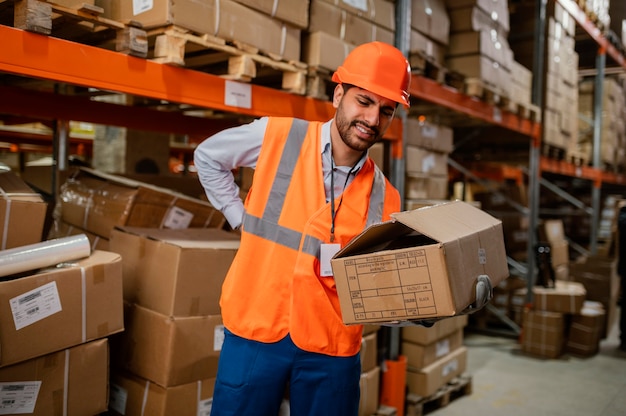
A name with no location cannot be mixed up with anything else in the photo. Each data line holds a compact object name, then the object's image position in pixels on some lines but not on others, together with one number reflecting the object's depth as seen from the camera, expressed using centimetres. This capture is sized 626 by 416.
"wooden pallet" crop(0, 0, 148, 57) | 214
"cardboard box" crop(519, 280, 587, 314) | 601
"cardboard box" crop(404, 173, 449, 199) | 445
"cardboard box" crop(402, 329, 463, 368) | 438
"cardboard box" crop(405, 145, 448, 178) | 439
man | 215
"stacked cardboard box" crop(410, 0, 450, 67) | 436
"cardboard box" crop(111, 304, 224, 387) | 265
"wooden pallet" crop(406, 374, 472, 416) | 427
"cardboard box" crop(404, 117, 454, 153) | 437
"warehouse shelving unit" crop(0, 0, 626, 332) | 219
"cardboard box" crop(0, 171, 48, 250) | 231
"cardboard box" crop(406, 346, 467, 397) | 437
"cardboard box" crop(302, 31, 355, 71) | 334
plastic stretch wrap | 217
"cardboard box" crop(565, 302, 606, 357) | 609
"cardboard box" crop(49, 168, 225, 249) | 320
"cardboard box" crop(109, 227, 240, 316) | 266
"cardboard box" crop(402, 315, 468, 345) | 433
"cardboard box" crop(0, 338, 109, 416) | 217
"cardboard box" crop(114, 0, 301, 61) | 258
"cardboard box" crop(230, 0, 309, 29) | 295
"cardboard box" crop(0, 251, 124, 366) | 211
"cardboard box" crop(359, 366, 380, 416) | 370
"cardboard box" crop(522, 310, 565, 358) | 601
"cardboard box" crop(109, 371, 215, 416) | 268
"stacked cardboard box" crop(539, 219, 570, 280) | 760
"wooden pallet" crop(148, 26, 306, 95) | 260
